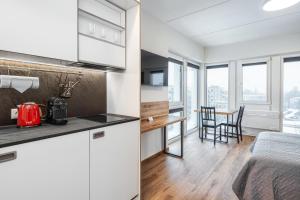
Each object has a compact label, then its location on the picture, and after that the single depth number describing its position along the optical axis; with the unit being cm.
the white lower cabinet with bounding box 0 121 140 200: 105
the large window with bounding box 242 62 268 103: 463
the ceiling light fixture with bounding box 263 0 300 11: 234
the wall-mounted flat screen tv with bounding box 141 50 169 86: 292
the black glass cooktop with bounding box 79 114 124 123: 170
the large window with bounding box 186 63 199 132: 501
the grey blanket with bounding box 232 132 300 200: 150
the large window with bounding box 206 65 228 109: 529
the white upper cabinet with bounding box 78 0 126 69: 165
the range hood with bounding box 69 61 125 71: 171
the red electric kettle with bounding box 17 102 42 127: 138
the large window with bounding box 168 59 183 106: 407
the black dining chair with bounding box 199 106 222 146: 408
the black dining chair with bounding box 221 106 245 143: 423
